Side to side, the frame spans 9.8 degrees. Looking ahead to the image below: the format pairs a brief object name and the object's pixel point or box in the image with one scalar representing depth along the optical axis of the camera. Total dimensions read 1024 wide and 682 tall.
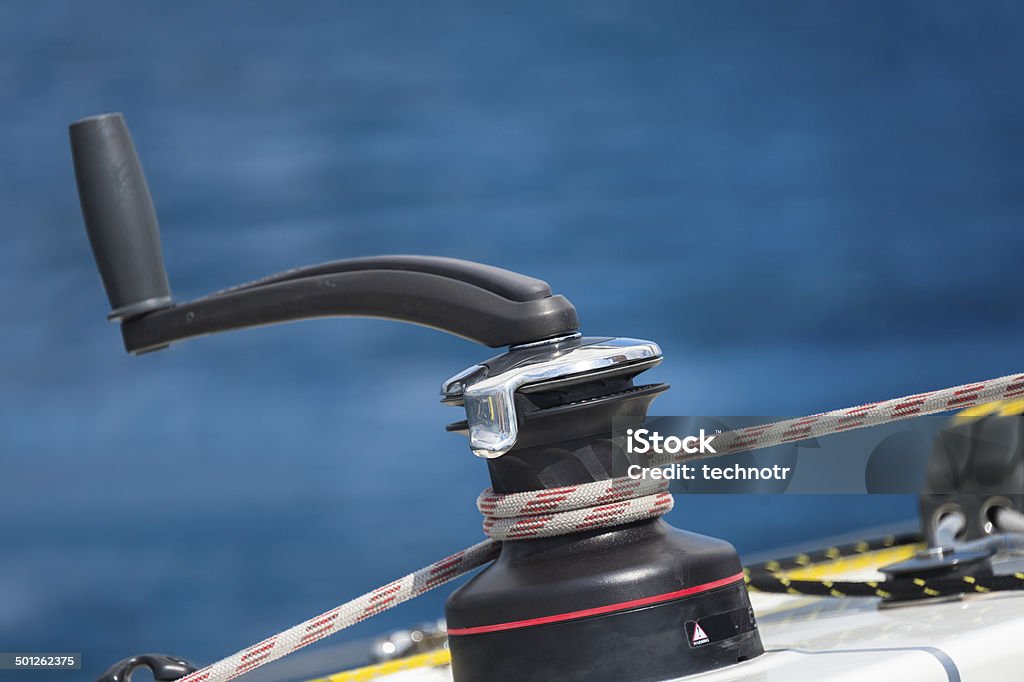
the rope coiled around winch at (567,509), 3.24
